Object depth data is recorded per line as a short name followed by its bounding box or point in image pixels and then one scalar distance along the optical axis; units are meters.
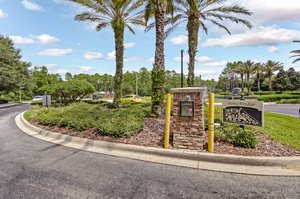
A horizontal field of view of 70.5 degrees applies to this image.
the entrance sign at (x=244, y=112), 5.18
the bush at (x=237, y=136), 5.23
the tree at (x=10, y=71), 29.97
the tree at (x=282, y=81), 51.11
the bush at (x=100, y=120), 6.56
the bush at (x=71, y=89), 17.31
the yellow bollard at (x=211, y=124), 5.14
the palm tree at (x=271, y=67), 53.84
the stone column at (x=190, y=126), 5.38
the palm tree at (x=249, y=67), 52.78
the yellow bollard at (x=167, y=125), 5.54
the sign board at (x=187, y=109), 5.50
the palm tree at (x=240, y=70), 55.64
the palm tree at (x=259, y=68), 52.66
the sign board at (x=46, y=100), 12.23
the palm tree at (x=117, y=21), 14.55
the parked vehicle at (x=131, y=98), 29.36
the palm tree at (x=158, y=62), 9.22
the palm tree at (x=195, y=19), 15.21
